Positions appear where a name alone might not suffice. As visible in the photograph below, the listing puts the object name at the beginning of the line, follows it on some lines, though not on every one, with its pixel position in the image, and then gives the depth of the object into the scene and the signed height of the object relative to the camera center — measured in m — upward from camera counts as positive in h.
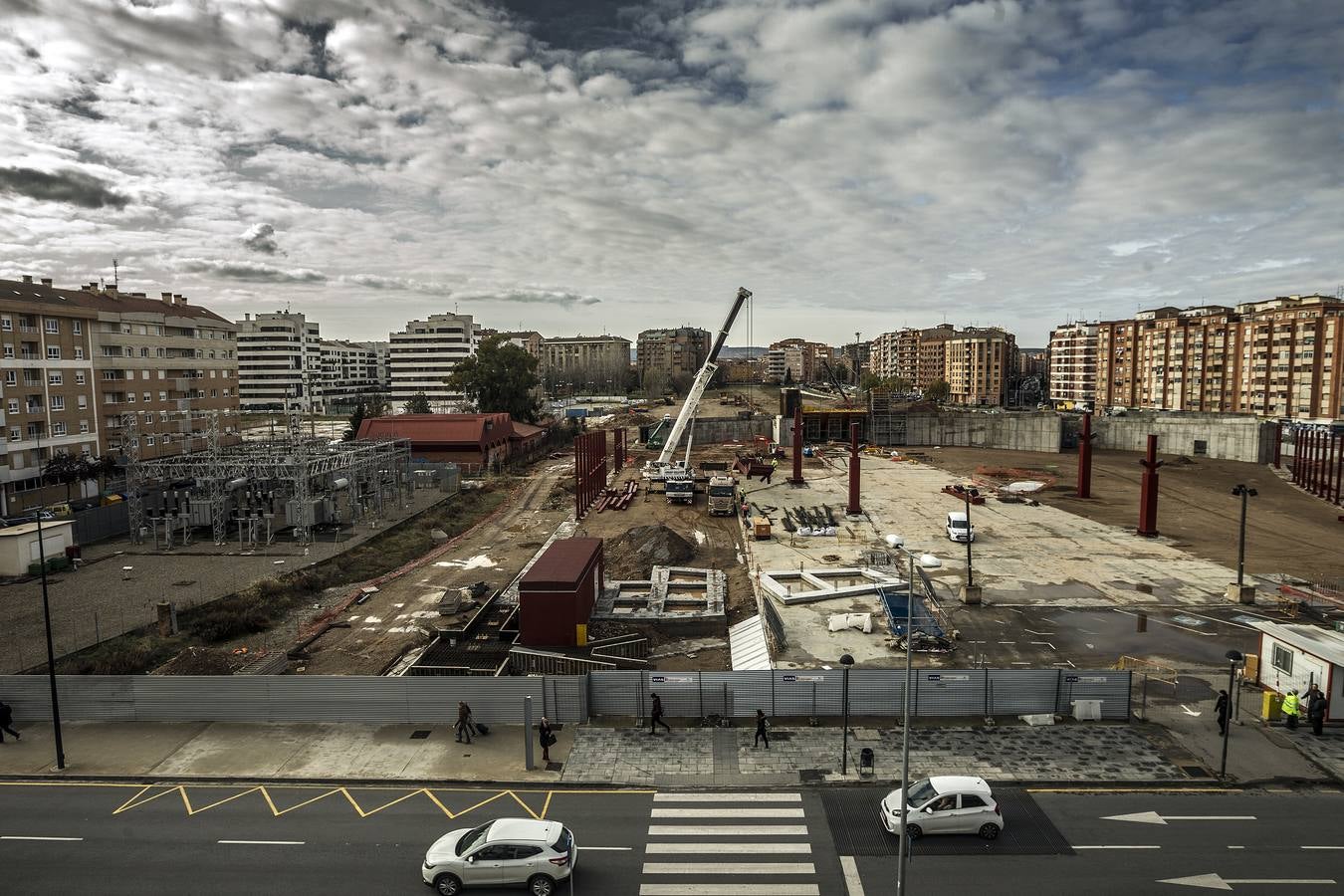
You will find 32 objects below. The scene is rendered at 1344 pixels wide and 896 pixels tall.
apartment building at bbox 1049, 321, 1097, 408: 138.62 +6.49
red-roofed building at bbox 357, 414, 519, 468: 73.44 -3.73
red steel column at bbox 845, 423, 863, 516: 52.08 -5.77
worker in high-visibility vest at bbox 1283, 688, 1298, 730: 20.67 -9.12
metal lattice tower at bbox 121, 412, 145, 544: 44.94 -5.61
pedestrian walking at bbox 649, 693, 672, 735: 20.55 -9.06
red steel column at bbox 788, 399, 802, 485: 62.00 -4.47
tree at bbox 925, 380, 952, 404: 153.62 +1.06
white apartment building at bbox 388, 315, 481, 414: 137.38 +7.70
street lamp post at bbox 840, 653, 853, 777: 18.53 -9.01
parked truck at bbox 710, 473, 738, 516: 53.34 -7.48
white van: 43.81 -7.94
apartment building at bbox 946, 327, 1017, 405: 160.00 +6.64
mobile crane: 64.06 -1.34
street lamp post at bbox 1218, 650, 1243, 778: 17.84 -6.78
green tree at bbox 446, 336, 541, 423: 95.31 +2.72
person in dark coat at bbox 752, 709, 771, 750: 19.86 -9.25
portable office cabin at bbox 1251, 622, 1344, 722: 20.95 -7.98
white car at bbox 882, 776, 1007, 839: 15.71 -9.03
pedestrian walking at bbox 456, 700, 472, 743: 20.30 -9.08
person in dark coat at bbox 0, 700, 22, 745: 20.80 -9.18
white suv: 13.97 -8.97
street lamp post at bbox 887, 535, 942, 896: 12.35 -7.74
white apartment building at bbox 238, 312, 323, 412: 142.50 +7.30
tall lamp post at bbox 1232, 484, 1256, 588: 31.19 -6.42
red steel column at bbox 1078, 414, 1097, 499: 58.19 -5.69
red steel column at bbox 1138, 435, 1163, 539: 44.34 -6.33
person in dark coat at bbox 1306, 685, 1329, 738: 20.38 -8.83
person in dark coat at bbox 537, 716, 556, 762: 19.11 -8.94
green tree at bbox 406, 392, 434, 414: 121.81 -1.04
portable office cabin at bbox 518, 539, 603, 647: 27.27 -8.02
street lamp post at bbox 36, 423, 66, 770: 18.59 -8.31
